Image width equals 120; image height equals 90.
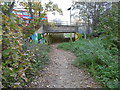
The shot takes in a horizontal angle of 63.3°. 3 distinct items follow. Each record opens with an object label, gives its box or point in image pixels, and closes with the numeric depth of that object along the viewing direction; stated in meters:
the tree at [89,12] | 8.00
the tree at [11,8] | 2.16
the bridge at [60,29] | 8.38
